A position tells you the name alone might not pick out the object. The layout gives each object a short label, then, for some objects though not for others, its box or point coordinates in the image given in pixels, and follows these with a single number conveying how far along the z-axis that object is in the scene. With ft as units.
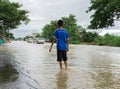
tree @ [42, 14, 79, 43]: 117.58
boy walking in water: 13.81
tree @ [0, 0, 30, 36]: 66.21
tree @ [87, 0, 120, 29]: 53.22
